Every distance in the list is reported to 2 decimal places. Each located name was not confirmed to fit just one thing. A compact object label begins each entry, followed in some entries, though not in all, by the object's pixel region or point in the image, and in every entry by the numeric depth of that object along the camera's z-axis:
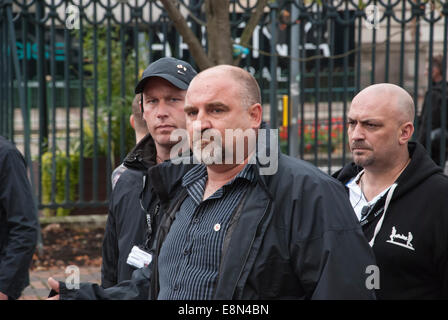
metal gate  14.68
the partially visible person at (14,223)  8.16
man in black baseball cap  6.93
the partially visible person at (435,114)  15.89
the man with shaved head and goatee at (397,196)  6.36
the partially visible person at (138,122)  8.38
